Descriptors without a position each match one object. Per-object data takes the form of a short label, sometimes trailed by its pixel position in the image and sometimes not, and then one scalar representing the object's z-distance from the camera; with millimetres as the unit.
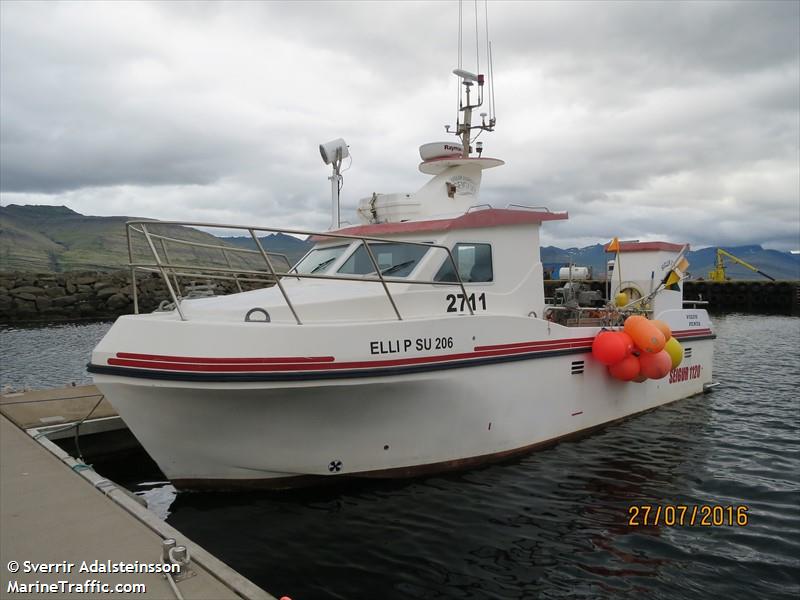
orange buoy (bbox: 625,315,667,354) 7168
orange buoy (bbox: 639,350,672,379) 7297
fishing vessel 4770
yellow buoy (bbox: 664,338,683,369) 7985
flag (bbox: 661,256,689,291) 9617
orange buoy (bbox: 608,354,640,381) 7324
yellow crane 44788
